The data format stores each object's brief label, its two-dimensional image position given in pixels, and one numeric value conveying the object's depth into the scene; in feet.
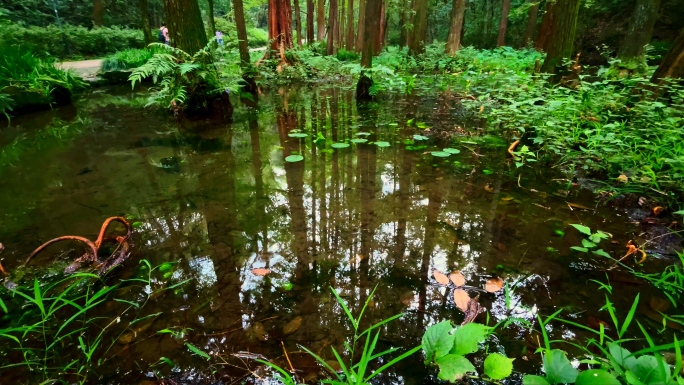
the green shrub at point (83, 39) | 41.32
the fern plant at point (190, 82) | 15.34
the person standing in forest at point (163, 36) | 36.31
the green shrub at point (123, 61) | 30.20
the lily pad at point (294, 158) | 10.83
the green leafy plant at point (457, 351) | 3.44
